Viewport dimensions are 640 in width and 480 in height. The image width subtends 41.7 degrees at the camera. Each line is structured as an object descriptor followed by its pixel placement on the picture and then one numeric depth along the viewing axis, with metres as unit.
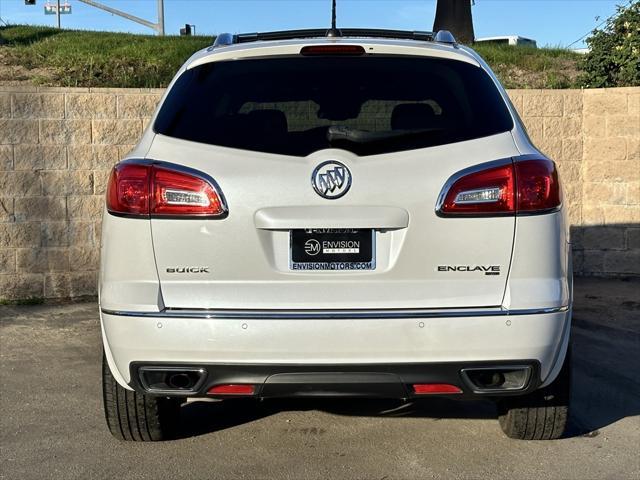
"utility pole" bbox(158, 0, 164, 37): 25.44
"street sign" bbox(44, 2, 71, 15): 40.80
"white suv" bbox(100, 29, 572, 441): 3.13
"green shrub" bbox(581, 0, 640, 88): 9.06
